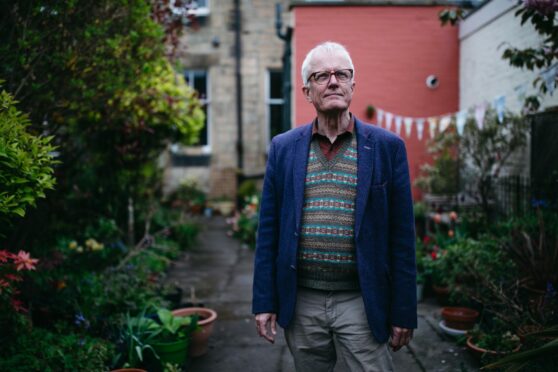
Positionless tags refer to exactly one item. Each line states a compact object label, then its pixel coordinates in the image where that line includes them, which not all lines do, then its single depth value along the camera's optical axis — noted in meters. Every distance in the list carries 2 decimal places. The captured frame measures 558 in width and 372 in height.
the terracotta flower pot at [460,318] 4.56
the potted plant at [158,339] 3.66
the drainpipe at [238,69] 13.75
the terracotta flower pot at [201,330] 4.29
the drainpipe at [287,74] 10.26
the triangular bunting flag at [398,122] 8.90
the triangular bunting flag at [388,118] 8.85
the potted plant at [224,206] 13.54
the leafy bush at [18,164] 2.50
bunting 6.05
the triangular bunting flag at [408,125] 8.59
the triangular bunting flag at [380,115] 9.28
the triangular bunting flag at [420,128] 8.56
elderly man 2.37
